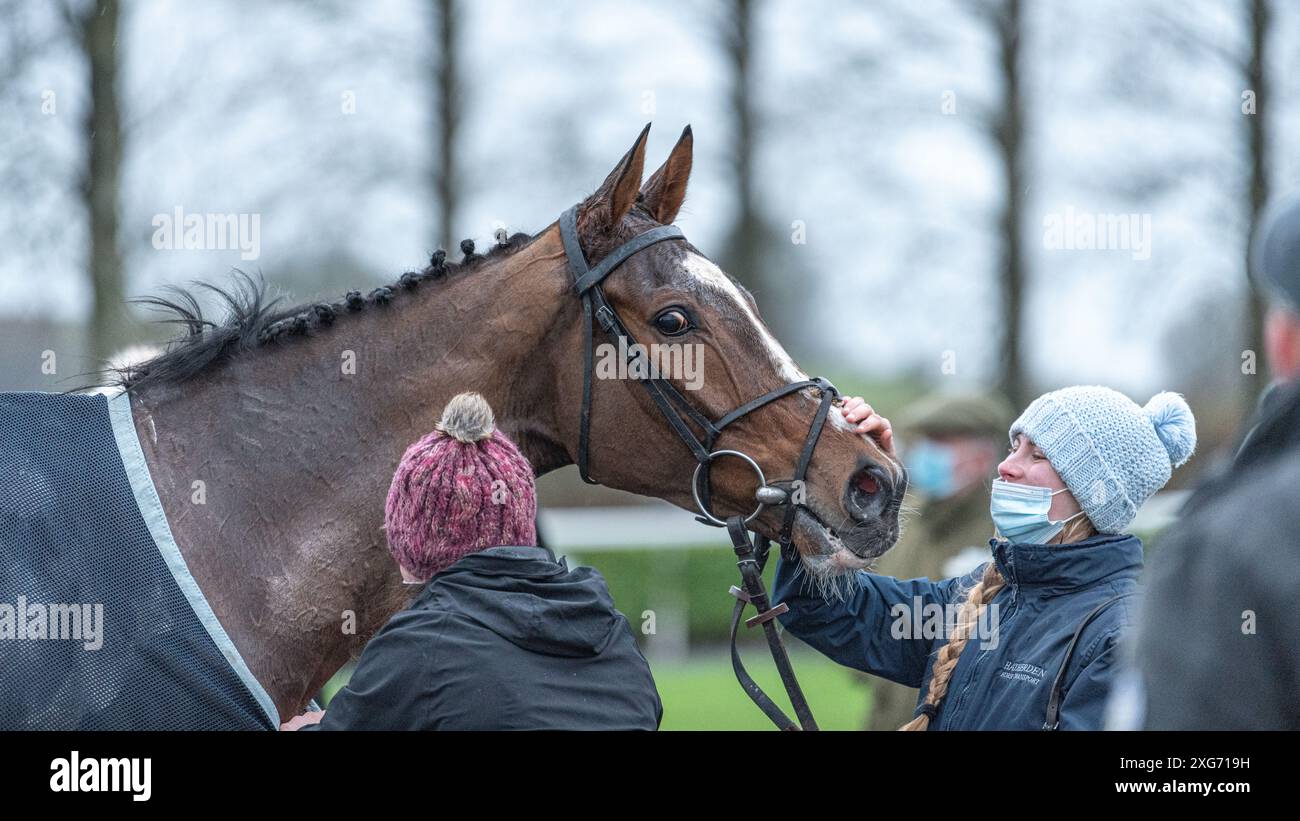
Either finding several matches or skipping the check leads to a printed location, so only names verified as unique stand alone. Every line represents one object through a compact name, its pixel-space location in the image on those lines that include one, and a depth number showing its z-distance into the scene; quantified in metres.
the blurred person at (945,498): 4.57
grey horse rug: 2.21
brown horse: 2.47
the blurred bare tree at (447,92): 11.56
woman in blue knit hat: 2.39
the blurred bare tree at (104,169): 8.58
